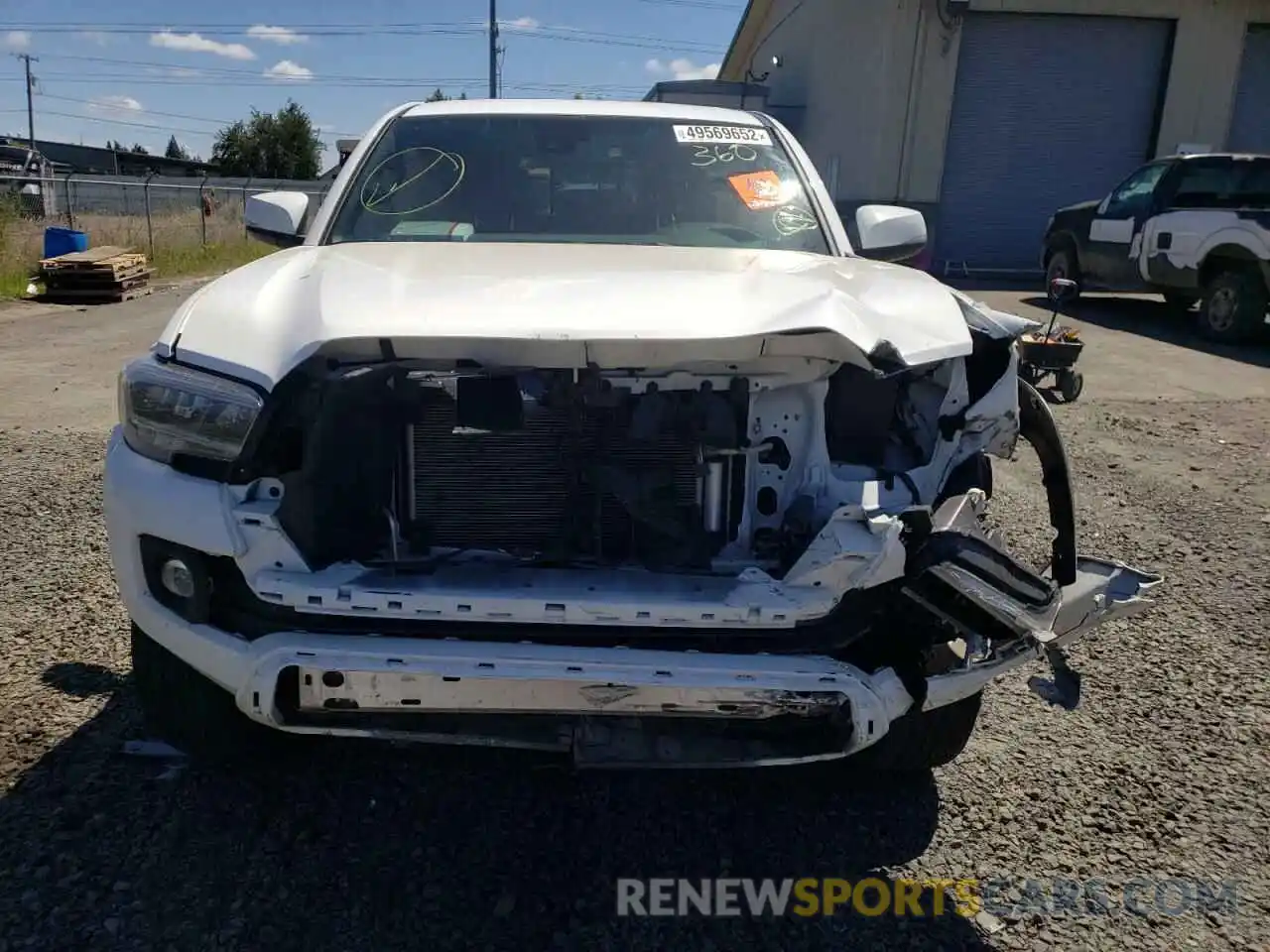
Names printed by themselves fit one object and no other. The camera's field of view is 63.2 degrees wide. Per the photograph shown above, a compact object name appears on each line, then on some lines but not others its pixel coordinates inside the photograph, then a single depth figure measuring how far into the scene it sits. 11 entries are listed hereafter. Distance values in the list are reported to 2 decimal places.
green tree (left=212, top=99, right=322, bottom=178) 62.50
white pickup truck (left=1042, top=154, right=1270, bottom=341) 10.30
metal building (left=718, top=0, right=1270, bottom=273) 16.89
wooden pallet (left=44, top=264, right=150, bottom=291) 13.65
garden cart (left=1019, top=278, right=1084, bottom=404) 7.23
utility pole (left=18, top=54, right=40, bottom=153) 63.54
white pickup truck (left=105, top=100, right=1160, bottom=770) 2.14
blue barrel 15.32
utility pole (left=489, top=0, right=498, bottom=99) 34.38
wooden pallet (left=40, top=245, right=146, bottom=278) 13.57
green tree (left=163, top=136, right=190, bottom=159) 82.16
